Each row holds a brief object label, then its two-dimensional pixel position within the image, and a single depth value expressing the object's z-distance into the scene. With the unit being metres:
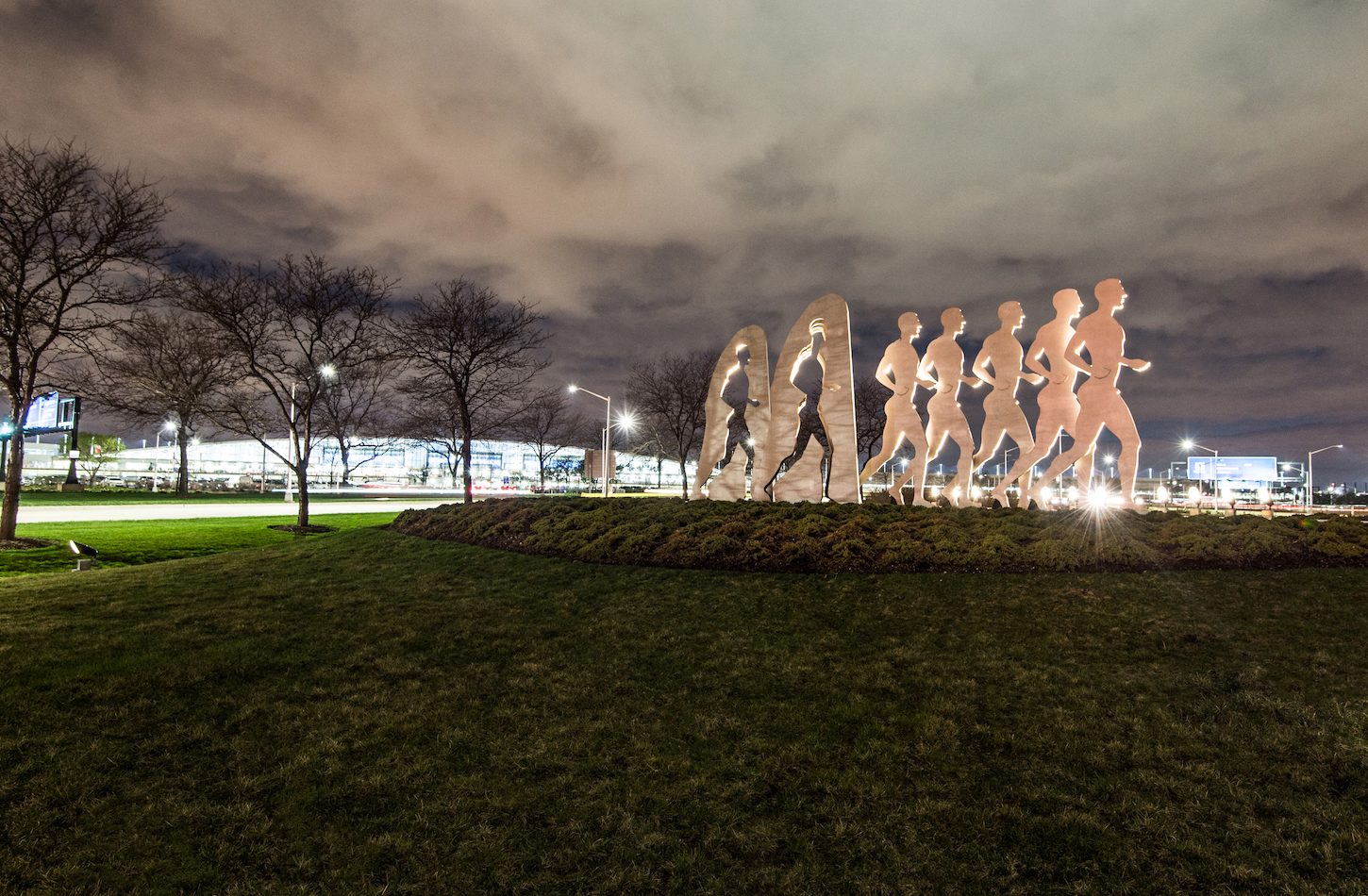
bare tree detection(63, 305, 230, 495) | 17.48
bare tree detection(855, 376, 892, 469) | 51.09
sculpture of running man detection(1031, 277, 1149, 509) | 14.66
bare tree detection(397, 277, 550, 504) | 24.48
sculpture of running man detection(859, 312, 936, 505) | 17.05
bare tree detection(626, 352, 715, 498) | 44.03
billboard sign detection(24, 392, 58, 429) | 24.73
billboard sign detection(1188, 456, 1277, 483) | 68.00
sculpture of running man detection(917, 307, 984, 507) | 16.83
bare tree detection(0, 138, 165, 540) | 15.63
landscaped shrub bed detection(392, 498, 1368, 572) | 10.30
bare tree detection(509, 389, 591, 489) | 63.01
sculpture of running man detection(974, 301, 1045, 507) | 16.44
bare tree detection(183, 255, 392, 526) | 21.81
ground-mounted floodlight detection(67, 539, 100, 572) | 12.48
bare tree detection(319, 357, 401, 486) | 33.09
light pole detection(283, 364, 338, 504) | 24.08
